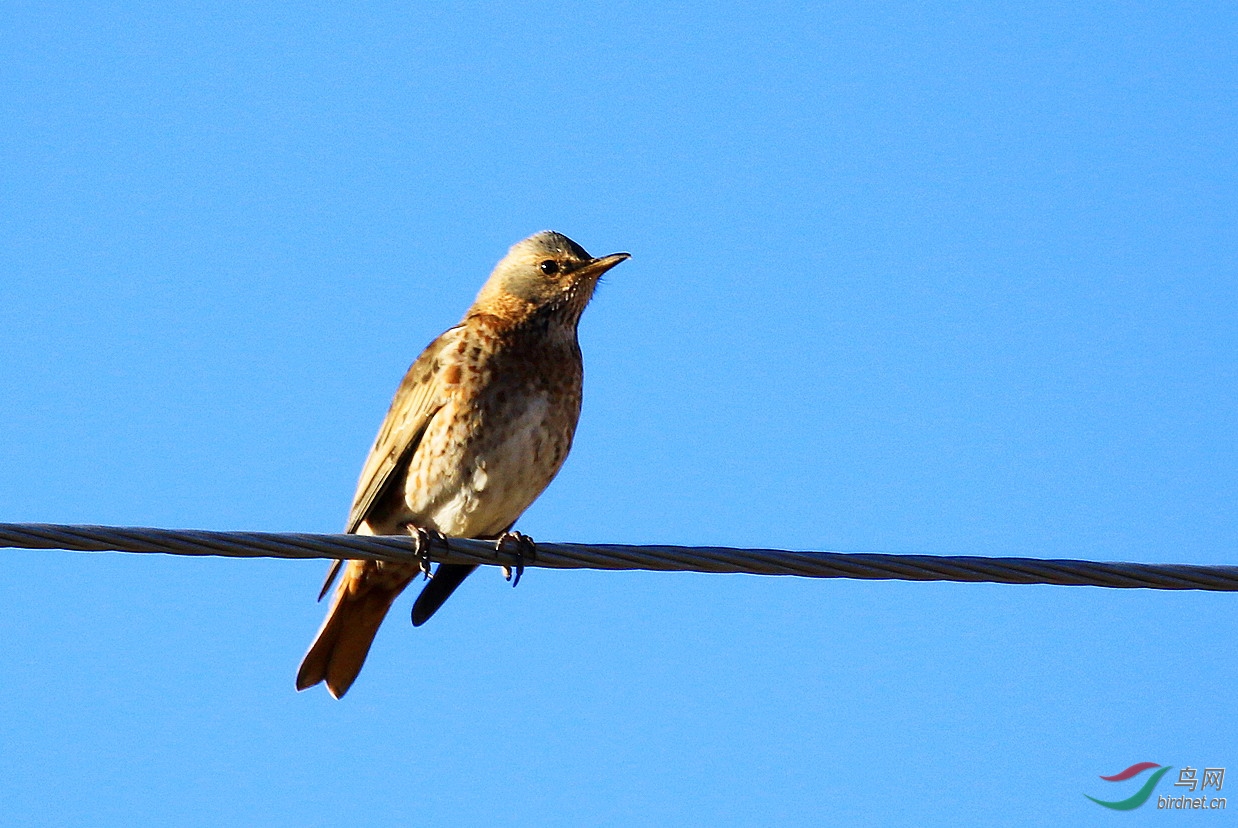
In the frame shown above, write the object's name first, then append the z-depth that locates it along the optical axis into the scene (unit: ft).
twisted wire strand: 29.48
